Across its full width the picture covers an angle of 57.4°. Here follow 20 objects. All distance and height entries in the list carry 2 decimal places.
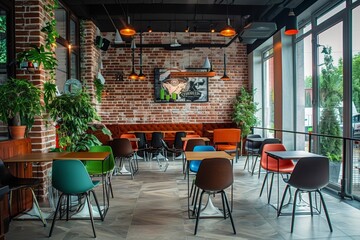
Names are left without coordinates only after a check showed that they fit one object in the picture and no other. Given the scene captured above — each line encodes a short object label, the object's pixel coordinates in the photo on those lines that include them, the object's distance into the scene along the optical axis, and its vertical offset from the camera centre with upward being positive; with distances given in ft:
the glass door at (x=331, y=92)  18.84 +1.45
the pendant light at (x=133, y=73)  29.58 +4.07
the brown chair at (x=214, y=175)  11.87 -2.09
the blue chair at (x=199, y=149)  16.66 -1.58
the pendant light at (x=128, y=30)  18.78 +5.07
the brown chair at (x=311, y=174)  12.16 -2.15
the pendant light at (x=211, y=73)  30.83 +4.20
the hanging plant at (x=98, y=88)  29.79 +2.85
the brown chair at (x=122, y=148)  22.17 -1.98
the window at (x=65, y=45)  23.53 +5.52
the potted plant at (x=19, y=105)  13.99 +0.67
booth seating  33.27 -0.95
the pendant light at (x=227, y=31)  19.20 +5.07
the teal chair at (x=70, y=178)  11.73 -2.13
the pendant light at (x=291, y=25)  17.95 +5.10
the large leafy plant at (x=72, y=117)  16.94 +0.11
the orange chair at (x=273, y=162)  16.06 -2.33
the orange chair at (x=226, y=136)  27.02 -1.51
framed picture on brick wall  33.78 +3.20
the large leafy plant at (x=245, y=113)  32.04 +0.43
